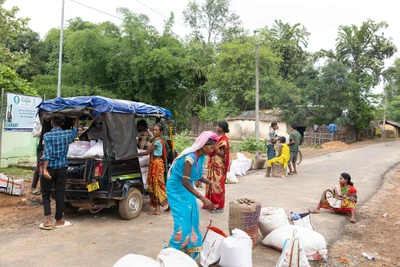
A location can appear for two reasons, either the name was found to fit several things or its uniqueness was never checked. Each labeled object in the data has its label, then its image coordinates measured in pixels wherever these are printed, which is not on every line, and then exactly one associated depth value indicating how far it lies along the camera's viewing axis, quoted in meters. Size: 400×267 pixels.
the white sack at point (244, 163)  11.77
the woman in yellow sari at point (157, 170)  6.18
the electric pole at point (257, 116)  19.48
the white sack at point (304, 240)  4.34
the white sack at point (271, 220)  4.75
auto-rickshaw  5.51
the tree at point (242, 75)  30.50
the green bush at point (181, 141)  16.18
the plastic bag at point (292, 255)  3.76
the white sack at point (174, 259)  3.13
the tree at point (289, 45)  38.75
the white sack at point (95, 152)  5.69
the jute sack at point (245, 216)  4.54
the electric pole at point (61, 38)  18.51
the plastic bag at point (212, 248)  4.05
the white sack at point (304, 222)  5.03
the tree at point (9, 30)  17.72
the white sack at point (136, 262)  3.02
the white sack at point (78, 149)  5.90
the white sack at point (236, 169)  11.52
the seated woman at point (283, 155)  11.16
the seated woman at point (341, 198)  6.44
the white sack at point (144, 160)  6.48
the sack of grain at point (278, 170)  11.28
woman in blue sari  3.81
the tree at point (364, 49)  39.69
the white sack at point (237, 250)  3.83
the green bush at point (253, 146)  18.42
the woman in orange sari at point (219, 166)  6.60
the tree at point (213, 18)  41.50
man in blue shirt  5.18
